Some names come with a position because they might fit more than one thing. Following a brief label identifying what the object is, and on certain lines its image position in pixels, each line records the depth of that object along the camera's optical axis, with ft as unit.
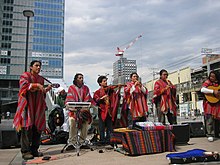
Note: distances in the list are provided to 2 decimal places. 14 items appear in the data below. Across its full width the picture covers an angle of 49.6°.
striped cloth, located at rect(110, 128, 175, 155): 12.80
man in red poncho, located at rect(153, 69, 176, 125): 17.81
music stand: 14.43
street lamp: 34.72
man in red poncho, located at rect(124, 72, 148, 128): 16.55
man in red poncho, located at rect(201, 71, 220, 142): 17.65
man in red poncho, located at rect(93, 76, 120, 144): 16.83
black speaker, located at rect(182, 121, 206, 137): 20.78
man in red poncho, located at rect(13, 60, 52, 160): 13.44
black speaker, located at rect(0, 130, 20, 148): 18.40
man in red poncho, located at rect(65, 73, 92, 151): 15.63
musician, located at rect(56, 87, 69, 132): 18.49
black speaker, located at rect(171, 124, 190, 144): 15.94
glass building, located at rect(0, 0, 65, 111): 210.59
